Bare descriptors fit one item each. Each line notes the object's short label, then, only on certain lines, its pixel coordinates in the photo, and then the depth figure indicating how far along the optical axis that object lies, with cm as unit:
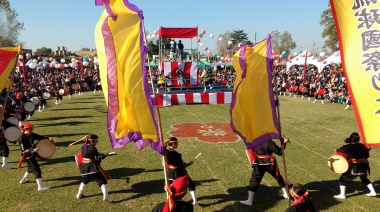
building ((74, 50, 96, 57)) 11203
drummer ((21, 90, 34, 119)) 1609
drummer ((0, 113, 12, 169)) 965
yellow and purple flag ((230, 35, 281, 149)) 578
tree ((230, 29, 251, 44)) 11000
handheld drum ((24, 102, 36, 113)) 1485
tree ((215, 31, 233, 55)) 9615
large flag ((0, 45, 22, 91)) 823
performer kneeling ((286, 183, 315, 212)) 489
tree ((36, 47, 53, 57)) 9961
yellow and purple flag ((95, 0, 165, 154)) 511
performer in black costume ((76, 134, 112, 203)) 721
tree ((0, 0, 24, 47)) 4374
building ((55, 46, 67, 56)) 8817
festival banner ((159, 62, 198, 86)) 2358
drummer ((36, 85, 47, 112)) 1977
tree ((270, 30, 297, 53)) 10138
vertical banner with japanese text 432
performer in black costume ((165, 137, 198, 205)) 658
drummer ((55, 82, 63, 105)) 2379
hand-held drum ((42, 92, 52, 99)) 2004
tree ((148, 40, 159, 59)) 8548
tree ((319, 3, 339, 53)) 5752
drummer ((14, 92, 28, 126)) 1527
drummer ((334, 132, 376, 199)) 720
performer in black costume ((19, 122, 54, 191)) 793
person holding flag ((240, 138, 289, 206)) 697
